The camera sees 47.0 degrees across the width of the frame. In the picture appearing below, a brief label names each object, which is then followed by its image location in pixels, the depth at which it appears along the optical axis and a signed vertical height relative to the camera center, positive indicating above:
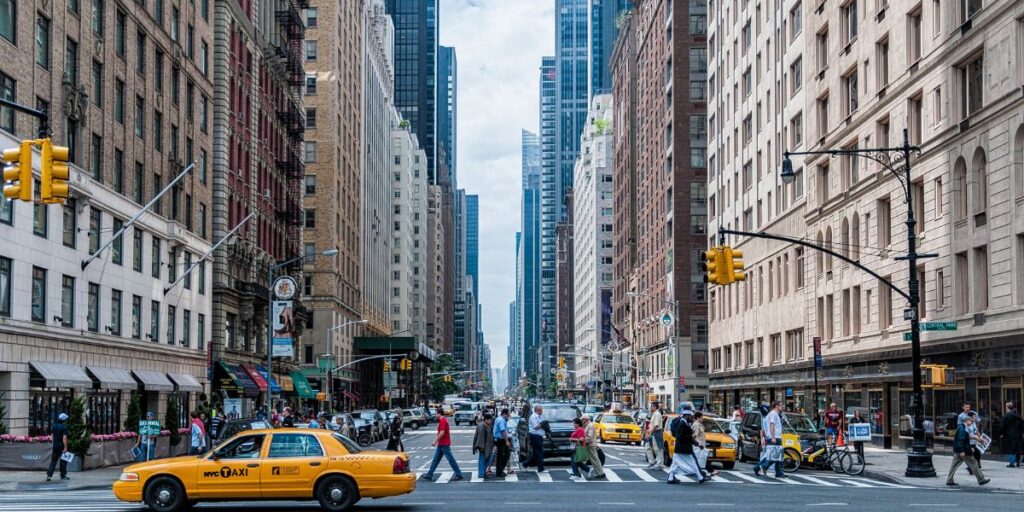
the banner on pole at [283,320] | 61.64 +1.12
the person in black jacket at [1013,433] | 34.03 -2.69
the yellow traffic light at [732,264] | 32.69 +2.15
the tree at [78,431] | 34.12 -2.63
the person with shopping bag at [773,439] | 30.61 -2.61
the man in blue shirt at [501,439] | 30.95 -2.60
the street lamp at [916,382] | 30.81 -1.10
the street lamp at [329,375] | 93.93 -2.71
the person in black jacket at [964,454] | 27.63 -2.70
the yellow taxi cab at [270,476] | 21.17 -2.42
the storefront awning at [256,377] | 68.24 -2.10
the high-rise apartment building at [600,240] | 175.88 +15.65
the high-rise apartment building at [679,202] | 99.62 +12.06
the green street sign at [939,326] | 33.00 +0.41
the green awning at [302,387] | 87.00 -3.38
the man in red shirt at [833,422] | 39.59 -2.75
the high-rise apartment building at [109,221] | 37.00 +4.72
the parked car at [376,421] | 58.00 -4.10
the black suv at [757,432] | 34.47 -2.77
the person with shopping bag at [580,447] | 30.42 -2.74
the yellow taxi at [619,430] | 53.81 -4.08
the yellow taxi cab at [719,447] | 34.94 -3.16
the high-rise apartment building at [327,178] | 101.75 +14.49
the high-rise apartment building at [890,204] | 38.09 +5.55
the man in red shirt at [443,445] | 30.00 -2.65
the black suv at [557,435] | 35.78 -2.87
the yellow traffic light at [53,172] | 18.66 +2.68
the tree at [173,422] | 42.59 -2.92
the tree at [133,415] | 39.19 -2.46
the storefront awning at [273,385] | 72.94 -2.75
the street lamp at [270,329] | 54.75 +0.59
